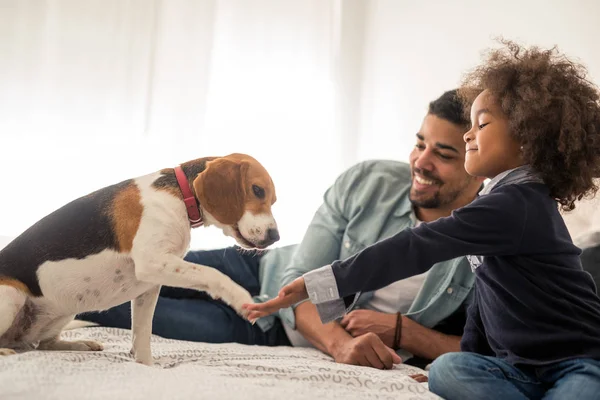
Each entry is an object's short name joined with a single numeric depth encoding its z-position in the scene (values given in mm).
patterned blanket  1060
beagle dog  1315
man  1976
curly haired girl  1257
